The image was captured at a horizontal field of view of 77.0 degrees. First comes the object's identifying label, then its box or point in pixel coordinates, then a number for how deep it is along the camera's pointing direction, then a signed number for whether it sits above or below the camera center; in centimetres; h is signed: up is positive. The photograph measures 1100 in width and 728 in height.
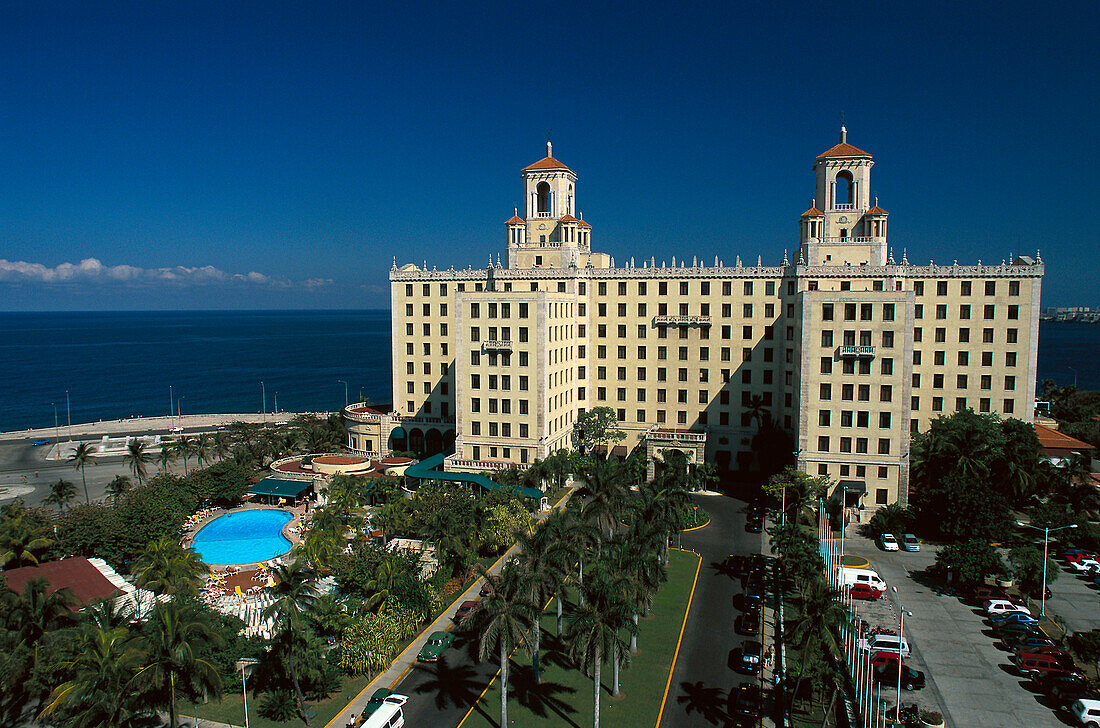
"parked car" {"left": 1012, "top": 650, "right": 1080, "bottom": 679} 4117 -2168
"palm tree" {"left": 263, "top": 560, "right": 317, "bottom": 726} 3662 -1645
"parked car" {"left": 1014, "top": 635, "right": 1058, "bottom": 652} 4325 -2164
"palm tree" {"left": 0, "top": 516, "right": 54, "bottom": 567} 5319 -1837
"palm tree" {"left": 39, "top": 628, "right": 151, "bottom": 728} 3161 -1765
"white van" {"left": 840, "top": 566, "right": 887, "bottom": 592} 5300 -2121
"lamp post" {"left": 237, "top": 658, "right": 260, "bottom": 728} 4034 -2253
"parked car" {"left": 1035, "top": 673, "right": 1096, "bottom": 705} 3800 -2149
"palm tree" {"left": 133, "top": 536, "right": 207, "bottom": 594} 4816 -1896
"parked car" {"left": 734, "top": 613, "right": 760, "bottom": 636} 4686 -2197
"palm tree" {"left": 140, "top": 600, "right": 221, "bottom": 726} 3359 -1710
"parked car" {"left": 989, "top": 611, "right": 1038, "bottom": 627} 4641 -2153
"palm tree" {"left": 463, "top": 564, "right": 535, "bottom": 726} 3444 -1580
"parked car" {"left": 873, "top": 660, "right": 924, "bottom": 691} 3988 -2180
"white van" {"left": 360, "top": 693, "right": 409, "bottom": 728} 3519 -2126
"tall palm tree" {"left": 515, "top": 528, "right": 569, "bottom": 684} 3809 -1510
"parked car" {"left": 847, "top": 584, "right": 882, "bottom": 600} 5209 -2181
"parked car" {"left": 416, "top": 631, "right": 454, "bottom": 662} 4334 -2171
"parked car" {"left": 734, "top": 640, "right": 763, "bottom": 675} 4228 -2196
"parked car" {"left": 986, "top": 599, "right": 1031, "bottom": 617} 4903 -2164
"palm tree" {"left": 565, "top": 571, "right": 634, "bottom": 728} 3456 -1636
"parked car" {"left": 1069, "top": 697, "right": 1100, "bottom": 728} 3625 -2164
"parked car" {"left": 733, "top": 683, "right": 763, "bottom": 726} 3712 -2194
